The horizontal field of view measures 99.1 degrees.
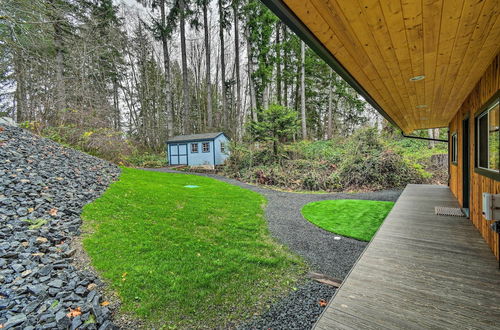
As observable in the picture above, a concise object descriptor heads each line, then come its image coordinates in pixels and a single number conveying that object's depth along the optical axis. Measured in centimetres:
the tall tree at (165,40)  1451
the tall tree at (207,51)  1502
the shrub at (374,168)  793
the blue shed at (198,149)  1367
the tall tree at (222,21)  1428
